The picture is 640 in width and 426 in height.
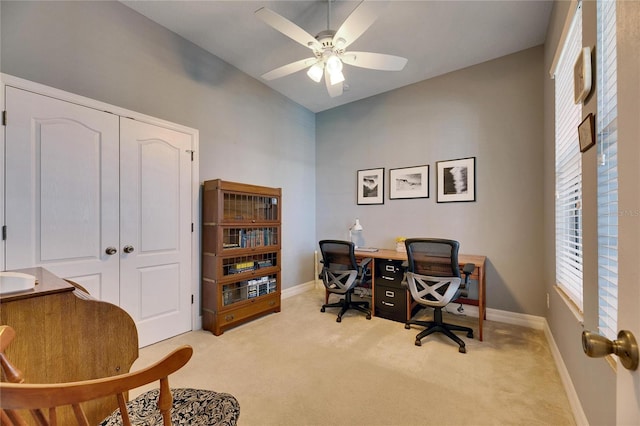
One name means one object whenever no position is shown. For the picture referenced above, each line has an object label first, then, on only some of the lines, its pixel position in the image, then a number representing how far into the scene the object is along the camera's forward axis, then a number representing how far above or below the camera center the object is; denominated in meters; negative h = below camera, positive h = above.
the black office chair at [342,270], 3.11 -0.66
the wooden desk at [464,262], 2.68 -0.54
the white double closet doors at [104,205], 1.92 +0.07
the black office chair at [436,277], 2.45 -0.60
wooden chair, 0.60 -0.43
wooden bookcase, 2.86 -0.45
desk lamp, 4.01 -0.22
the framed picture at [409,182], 3.61 +0.43
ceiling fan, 1.80 +1.29
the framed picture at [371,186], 3.98 +0.40
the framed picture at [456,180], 3.28 +0.41
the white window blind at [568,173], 1.71 +0.29
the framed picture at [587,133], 1.25 +0.40
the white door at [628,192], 0.49 +0.04
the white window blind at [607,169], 0.99 +0.17
